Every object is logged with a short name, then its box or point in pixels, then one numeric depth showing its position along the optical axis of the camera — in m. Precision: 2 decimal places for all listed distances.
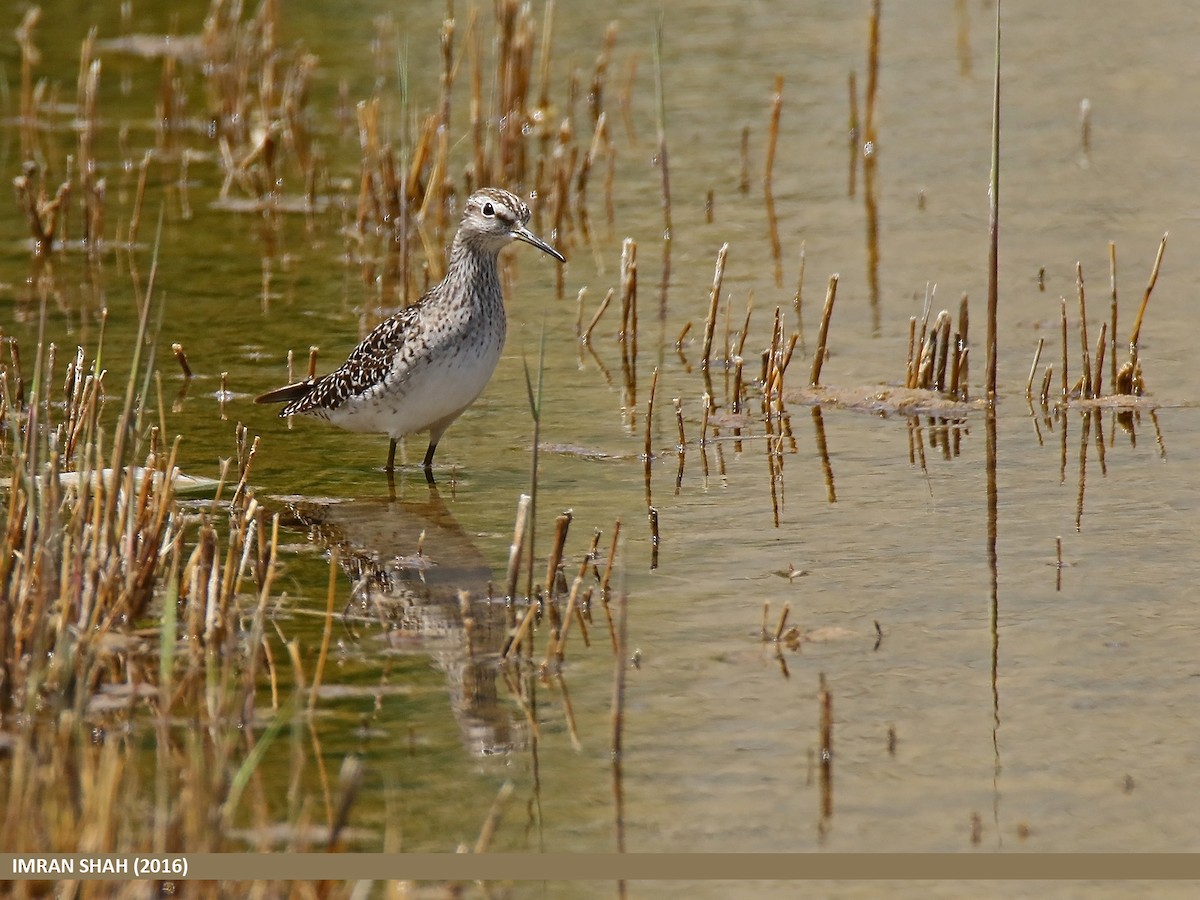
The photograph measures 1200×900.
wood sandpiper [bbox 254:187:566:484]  17.67
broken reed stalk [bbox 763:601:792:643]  13.55
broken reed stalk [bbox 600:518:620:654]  13.99
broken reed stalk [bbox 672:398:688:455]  18.66
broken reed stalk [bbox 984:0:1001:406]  16.56
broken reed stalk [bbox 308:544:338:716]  12.10
